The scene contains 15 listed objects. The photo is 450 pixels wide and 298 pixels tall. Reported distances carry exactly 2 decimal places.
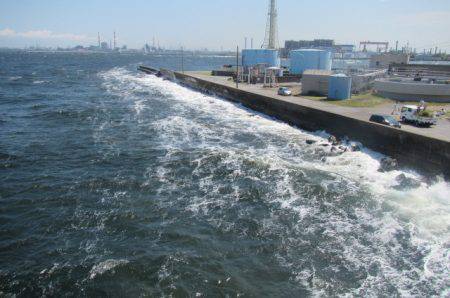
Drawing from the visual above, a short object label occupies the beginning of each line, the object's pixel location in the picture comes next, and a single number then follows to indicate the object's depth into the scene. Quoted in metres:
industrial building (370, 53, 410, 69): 83.81
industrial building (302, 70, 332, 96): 50.00
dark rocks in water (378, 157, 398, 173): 26.30
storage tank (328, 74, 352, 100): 45.94
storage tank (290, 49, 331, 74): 77.19
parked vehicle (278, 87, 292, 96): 49.77
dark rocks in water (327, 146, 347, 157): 29.65
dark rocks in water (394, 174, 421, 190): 23.22
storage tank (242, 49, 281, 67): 85.94
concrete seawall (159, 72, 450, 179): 25.55
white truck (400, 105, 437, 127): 30.77
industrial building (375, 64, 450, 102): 43.50
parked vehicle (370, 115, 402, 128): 30.42
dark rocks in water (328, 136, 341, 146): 31.98
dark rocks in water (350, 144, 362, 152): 30.76
